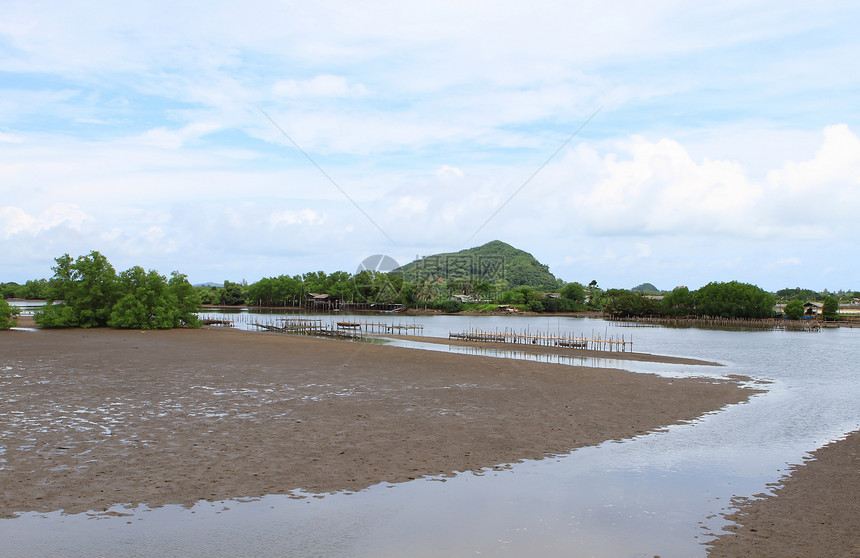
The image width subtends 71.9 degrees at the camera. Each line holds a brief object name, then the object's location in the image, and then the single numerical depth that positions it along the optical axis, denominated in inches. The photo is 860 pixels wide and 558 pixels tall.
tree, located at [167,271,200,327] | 2054.6
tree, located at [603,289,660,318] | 4648.1
